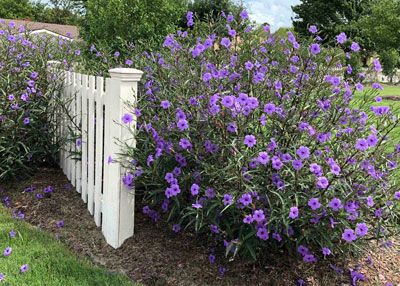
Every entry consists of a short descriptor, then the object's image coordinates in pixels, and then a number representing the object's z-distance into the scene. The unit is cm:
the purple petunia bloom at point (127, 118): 267
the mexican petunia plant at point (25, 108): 400
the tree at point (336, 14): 3366
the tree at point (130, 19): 905
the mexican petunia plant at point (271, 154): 233
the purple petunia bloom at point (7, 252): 285
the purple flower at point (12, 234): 311
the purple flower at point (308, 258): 243
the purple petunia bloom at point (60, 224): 337
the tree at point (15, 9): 4297
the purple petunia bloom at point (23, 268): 266
